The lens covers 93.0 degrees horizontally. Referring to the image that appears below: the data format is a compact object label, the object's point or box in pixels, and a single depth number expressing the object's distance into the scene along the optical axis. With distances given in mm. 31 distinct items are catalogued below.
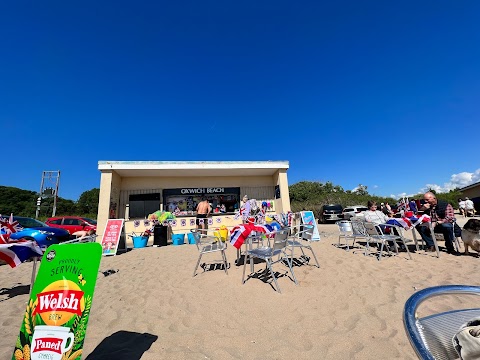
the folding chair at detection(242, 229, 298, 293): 3489
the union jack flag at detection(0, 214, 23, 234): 3344
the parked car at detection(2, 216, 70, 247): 6532
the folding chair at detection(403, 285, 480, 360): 949
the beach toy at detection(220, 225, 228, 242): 6288
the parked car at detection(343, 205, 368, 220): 15516
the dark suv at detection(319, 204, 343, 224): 16136
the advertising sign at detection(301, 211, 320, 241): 7391
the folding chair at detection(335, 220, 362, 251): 5559
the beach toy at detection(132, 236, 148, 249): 8086
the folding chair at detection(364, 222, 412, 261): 4475
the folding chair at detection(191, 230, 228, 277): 4214
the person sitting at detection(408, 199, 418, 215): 10505
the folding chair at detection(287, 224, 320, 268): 4341
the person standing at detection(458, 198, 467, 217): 14289
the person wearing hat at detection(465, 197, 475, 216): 13503
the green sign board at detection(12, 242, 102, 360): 1553
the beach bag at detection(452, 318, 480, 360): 814
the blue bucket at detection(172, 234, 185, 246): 8461
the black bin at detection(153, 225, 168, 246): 8182
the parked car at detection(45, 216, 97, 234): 10086
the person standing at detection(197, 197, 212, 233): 8969
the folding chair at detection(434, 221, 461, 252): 4906
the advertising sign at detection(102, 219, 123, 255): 6527
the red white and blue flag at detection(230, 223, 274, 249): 3883
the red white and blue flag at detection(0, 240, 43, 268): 3053
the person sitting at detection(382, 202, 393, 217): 8273
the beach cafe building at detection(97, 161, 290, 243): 10023
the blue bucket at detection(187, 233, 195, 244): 8602
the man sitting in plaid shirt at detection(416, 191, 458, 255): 4754
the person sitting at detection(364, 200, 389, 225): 5368
